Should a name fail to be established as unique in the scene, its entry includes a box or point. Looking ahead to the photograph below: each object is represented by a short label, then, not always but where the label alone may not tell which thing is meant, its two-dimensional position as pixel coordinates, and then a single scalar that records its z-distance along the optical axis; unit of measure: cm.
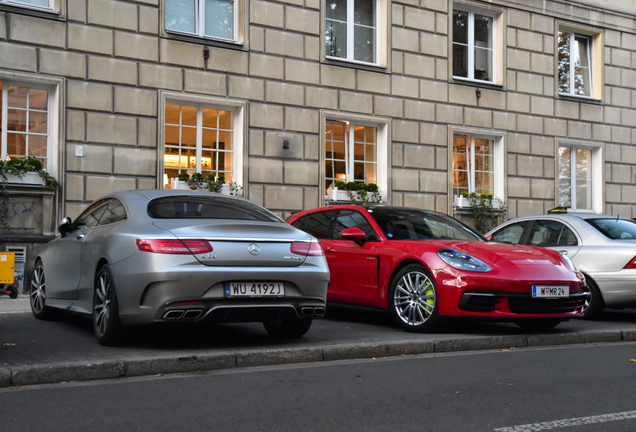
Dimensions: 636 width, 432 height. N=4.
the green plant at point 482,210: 1881
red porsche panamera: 838
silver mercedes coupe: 677
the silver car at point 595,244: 1038
